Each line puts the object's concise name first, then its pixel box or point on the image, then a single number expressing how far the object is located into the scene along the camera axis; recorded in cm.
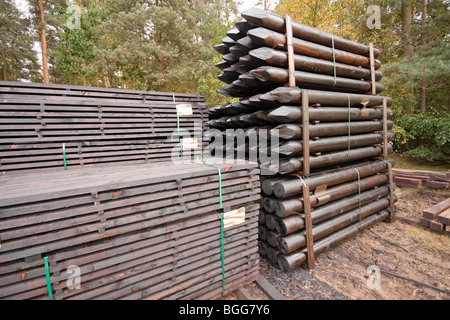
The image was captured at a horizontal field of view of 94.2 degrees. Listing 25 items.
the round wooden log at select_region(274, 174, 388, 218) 381
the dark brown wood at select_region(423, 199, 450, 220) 541
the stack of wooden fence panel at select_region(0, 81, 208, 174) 367
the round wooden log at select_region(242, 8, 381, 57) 388
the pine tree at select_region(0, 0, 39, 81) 1797
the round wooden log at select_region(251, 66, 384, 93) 391
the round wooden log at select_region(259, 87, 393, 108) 388
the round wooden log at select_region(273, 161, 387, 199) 380
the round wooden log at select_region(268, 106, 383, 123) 385
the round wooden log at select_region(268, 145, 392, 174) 397
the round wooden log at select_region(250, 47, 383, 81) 387
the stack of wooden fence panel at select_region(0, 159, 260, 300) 207
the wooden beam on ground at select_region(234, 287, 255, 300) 322
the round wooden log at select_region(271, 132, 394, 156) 395
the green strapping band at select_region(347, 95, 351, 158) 489
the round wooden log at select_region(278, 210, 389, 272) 385
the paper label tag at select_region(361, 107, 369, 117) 529
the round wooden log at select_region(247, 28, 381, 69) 384
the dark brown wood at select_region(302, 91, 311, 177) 398
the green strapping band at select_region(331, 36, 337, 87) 475
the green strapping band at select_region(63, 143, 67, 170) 398
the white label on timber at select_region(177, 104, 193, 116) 521
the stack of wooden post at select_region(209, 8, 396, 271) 391
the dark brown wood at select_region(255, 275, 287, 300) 323
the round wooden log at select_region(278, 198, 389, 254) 383
